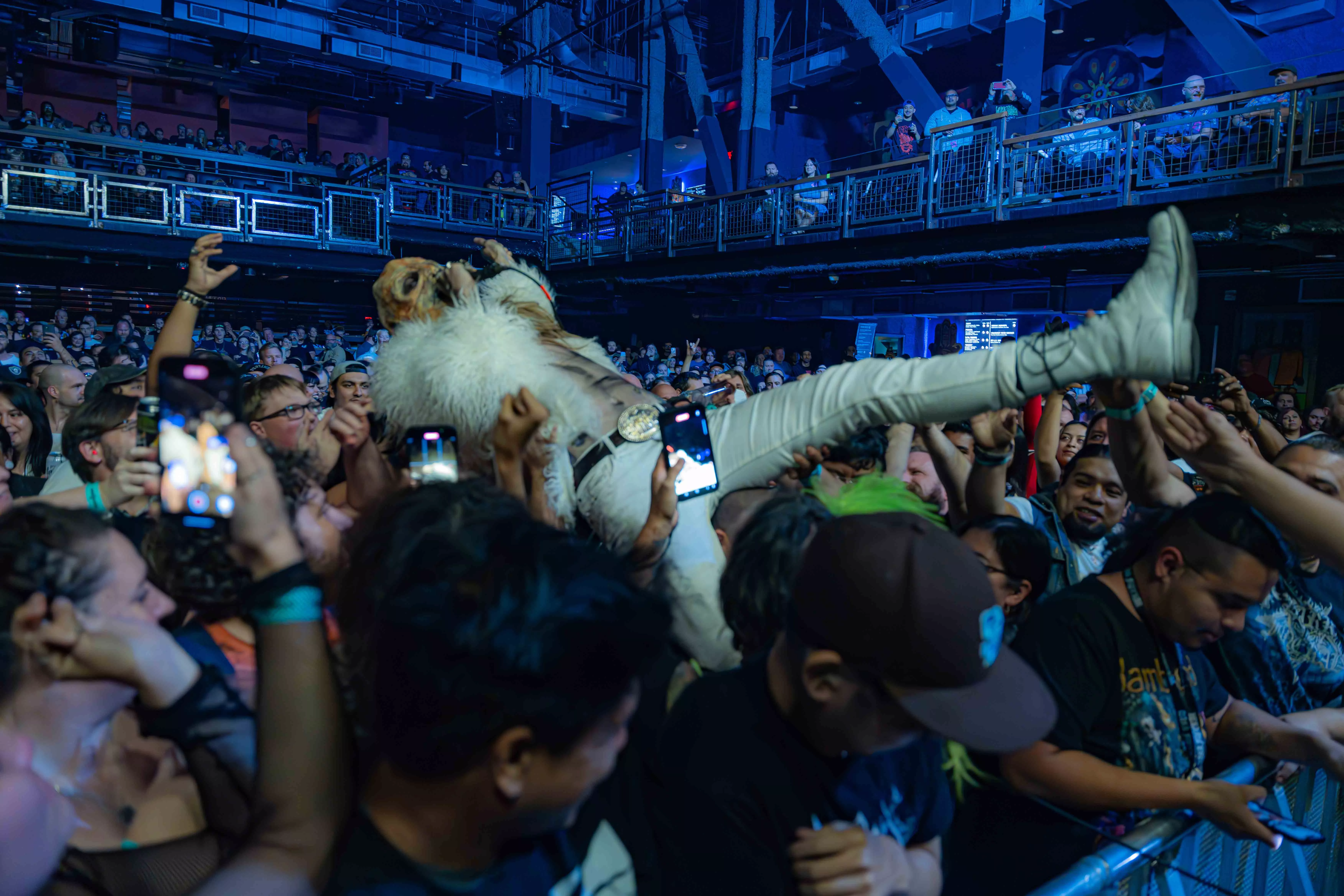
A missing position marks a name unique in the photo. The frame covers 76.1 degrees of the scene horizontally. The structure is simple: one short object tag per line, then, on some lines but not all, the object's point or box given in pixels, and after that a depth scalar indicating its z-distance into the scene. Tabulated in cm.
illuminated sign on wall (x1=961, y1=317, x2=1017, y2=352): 1302
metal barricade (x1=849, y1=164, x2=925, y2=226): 1051
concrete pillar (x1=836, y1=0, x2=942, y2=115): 1820
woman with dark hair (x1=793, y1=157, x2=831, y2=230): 1198
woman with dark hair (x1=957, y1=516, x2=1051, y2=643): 216
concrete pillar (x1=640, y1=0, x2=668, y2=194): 2236
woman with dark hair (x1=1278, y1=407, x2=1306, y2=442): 612
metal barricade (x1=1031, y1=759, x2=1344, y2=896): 154
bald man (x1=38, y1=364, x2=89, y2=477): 491
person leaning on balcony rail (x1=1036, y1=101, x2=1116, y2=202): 869
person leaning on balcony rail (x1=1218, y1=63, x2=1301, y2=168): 751
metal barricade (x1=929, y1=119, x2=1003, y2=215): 955
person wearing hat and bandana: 110
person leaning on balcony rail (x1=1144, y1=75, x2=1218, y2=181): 800
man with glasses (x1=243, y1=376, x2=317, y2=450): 299
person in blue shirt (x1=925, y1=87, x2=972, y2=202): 989
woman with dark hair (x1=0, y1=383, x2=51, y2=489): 372
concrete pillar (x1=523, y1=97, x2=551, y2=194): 2220
